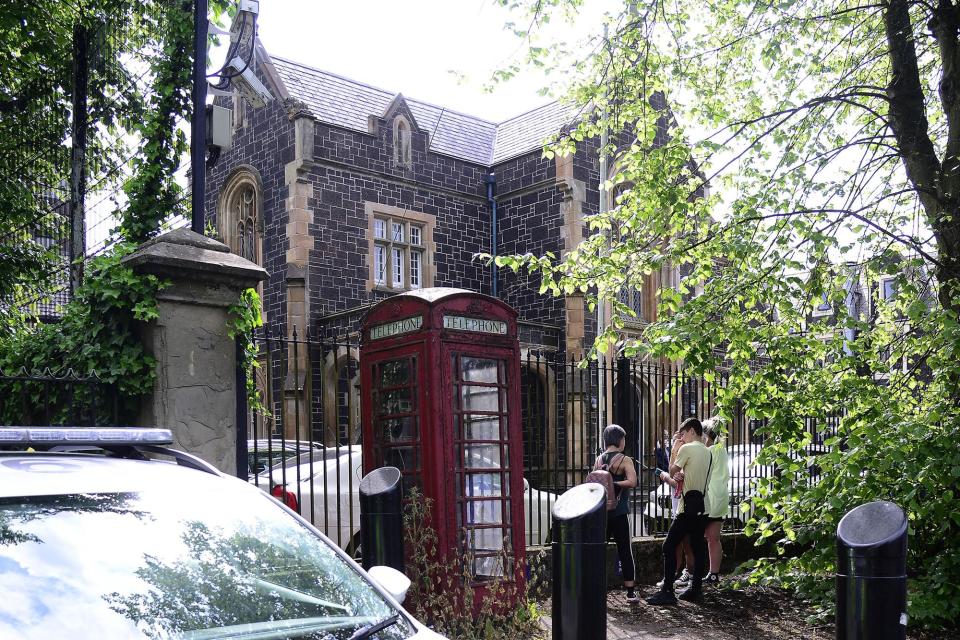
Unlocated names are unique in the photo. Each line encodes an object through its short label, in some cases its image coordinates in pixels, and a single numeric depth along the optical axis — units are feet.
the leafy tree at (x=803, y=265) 24.21
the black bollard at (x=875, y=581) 14.89
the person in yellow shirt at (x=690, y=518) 28.40
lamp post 23.07
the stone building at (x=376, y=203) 71.73
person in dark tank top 28.94
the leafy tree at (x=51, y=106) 34.91
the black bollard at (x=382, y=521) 20.18
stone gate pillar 20.35
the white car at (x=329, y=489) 26.73
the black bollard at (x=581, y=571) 17.60
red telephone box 22.74
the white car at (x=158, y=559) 8.48
